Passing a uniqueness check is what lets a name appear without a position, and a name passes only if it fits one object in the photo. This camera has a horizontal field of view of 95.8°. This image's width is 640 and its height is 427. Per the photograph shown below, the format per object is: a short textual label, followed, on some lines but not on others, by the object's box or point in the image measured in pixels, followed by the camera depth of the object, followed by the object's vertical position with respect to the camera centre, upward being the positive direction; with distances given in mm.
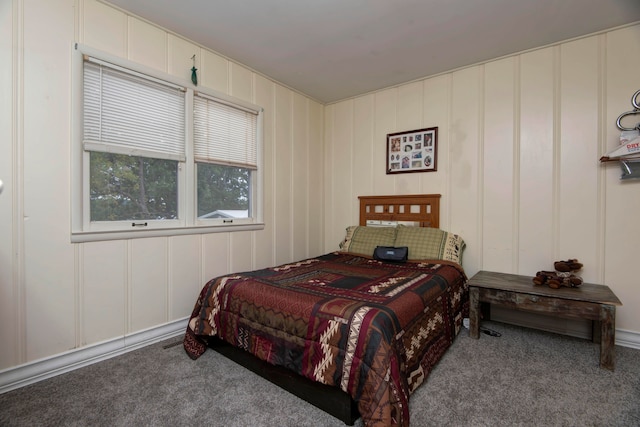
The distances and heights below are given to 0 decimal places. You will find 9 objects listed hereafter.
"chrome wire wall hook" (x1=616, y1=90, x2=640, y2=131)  2262 +802
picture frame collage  3205 +692
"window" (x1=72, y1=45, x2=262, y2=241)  2061 +474
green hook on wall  2566 +1224
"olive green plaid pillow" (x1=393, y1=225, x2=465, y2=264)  2846 -332
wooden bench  1940 -659
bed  1393 -686
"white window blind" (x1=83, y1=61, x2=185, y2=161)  2084 +764
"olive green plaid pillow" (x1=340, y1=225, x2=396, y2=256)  3174 -317
